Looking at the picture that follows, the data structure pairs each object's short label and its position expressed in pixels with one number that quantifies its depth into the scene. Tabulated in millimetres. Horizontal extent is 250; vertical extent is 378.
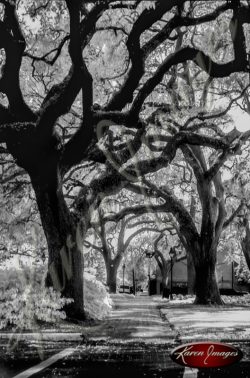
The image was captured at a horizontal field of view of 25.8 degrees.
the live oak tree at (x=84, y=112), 11023
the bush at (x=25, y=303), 12297
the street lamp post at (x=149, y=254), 47269
